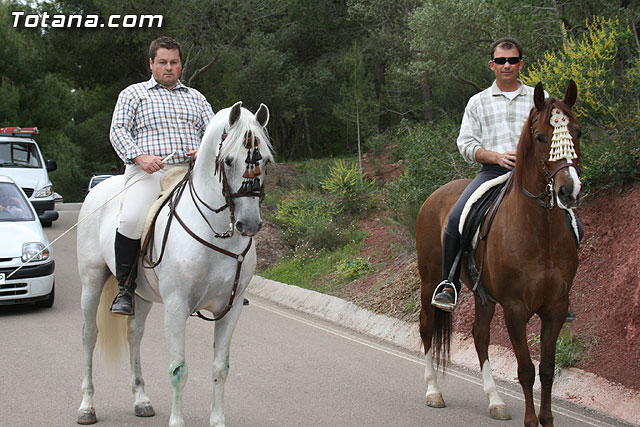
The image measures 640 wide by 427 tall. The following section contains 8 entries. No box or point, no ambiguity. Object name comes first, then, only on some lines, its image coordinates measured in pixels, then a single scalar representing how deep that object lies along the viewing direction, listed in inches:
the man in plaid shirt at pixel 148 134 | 228.8
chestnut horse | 196.4
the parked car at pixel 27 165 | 856.9
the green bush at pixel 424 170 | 494.0
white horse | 191.0
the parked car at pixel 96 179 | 1177.1
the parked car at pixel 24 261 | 412.5
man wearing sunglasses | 243.3
